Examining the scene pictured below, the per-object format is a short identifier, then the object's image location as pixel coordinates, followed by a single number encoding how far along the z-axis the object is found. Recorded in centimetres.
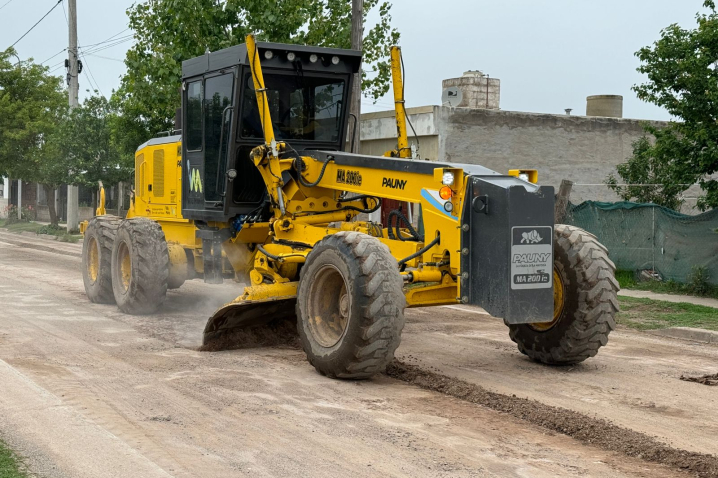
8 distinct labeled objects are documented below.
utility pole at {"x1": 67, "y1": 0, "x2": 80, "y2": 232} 3378
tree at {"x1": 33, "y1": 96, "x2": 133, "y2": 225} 3231
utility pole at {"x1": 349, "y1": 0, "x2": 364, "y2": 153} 1816
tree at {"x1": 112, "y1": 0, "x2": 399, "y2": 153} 2080
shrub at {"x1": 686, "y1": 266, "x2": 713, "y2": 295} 1638
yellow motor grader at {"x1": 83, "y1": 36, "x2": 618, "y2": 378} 842
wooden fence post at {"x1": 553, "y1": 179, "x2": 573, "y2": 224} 1930
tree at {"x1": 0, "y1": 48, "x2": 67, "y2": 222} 3875
